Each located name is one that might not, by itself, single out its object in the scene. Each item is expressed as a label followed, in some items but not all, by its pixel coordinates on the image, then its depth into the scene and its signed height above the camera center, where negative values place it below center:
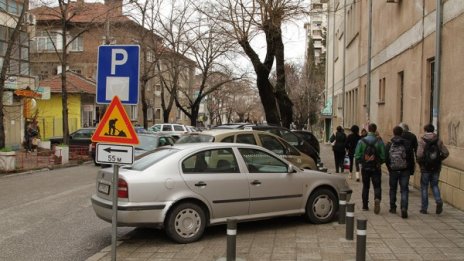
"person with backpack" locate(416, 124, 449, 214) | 9.50 -0.69
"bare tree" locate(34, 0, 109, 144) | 23.70 +3.97
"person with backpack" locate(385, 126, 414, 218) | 9.50 -0.76
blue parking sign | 6.06 +0.52
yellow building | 37.08 +0.87
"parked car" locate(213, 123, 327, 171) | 16.09 -0.49
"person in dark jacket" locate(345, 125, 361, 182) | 16.58 -0.70
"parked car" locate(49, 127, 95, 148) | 26.91 -1.07
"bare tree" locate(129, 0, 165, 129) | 33.97 +5.47
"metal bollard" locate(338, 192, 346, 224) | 8.08 -1.43
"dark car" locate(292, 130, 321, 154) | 19.41 -0.65
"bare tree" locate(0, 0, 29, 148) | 19.69 +2.29
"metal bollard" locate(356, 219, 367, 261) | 5.69 -1.34
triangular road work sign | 5.94 -0.12
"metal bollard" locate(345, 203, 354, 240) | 7.13 -1.41
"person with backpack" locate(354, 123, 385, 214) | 9.94 -0.78
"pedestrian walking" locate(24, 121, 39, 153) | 26.20 -0.96
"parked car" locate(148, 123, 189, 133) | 36.16 -0.71
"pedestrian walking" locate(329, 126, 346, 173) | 17.44 -0.90
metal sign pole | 5.80 -1.05
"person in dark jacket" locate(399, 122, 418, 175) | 10.44 -0.32
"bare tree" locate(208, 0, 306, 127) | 19.70 +3.55
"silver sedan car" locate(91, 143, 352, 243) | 7.17 -1.06
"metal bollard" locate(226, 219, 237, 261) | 5.71 -1.35
